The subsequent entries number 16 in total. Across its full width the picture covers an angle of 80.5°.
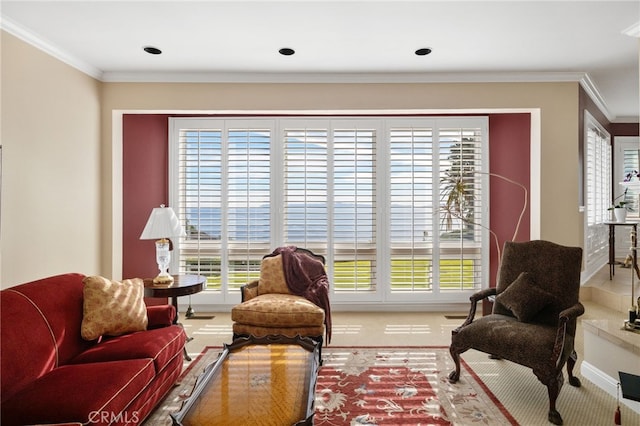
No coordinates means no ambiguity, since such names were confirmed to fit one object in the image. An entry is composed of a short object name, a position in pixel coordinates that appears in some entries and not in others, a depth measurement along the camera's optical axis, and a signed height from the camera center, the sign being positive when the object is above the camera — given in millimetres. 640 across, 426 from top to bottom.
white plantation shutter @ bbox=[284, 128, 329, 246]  4863 +281
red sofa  1820 -896
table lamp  3557 -172
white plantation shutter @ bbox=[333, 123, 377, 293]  4879 +152
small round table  3299 -670
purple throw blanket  3660 -664
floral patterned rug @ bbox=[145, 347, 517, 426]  2473 -1334
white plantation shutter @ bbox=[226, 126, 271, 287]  4887 +217
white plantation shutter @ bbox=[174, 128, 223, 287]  4895 +204
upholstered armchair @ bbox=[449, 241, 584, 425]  2475 -784
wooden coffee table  1822 -968
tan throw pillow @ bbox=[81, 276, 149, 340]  2578 -685
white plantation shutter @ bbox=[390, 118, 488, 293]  4879 +62
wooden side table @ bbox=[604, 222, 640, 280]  5431 -530
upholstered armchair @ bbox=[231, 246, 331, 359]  3289 -814
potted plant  5586 +14
